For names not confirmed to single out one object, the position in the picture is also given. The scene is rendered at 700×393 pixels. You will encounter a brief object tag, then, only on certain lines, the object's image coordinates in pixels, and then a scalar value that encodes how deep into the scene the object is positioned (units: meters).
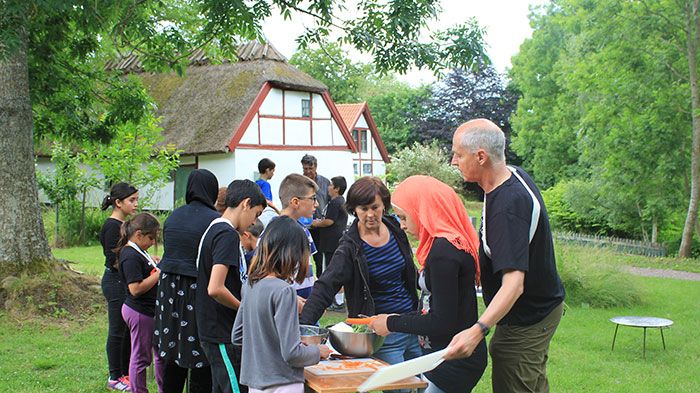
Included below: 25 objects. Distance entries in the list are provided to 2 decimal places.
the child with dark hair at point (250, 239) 5.95
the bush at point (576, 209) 30.75
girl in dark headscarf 4.84
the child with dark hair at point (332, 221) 10.15
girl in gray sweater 3.60
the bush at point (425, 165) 43.50
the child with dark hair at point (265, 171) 9.45
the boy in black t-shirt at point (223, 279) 4.41
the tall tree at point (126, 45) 10.02
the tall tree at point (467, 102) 53.75
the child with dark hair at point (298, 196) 5.55
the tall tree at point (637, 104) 22.06
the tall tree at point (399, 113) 55.44
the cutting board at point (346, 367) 3.72
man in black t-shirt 3.34
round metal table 8.29
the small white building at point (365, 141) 44.66
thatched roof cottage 29.48
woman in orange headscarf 3.46
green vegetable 3.94
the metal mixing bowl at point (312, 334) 3.85
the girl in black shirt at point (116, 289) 6.46
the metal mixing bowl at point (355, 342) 3.90
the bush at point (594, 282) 12.05
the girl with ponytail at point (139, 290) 5.79
